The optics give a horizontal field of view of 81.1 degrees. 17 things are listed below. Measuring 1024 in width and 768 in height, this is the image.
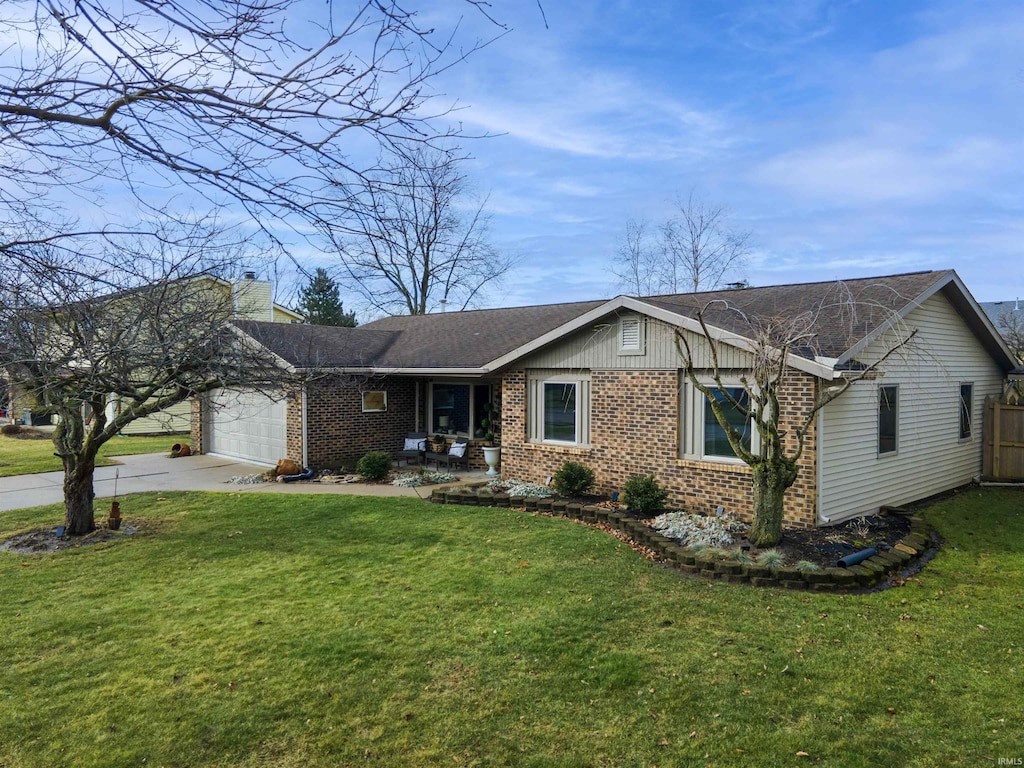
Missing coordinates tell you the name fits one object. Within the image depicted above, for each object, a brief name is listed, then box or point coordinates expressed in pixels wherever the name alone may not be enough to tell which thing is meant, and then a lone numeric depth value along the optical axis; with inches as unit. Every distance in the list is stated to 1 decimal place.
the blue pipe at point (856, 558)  273.4
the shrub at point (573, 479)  414.6
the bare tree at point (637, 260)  1332.4
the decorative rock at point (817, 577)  257.6
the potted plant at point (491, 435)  551.2
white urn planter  550.6
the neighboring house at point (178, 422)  891.4
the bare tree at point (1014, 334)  822.0
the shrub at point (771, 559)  268.3
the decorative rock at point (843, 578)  257.4
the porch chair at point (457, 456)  570.9
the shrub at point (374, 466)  518.9
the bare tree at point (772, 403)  287.9
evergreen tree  1231.5
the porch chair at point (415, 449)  588.4
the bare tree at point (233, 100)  103.7
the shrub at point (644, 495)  368.8
